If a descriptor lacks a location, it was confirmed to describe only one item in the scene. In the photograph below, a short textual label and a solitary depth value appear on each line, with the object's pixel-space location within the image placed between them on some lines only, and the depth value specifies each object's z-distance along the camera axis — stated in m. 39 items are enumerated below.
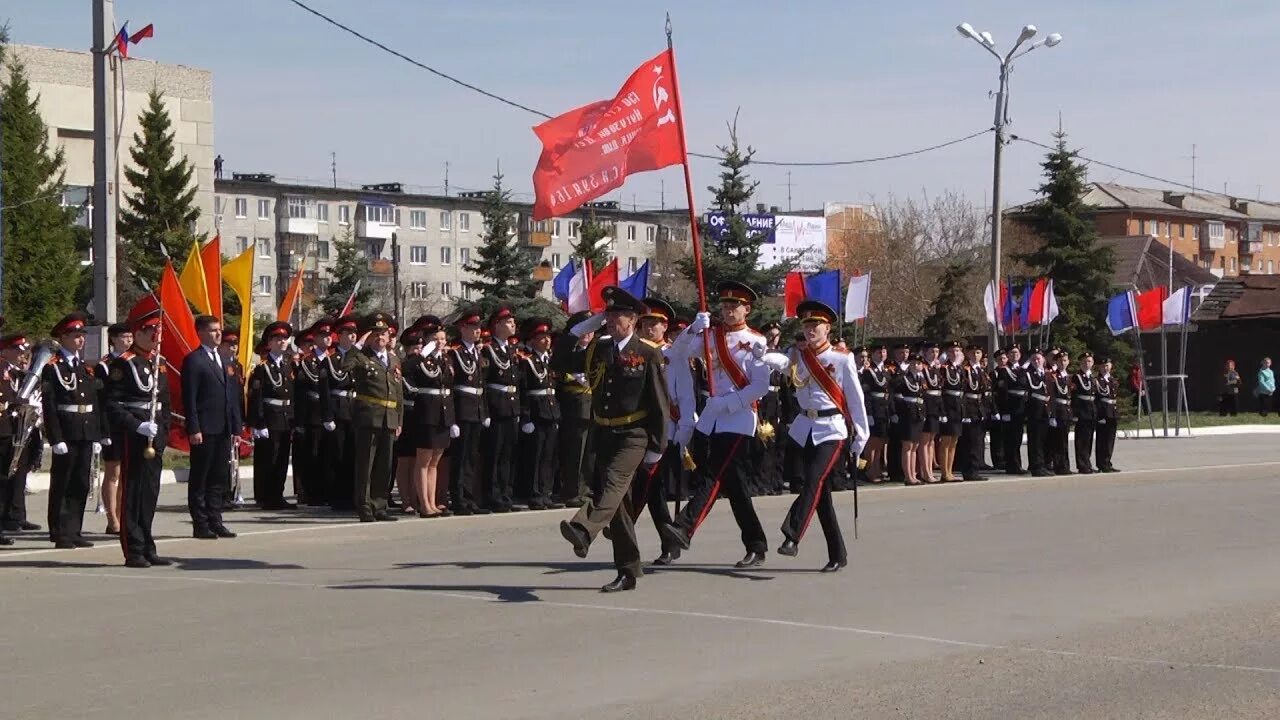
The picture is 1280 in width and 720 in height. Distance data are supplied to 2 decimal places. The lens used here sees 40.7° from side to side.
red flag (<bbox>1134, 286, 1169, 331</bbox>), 34.03
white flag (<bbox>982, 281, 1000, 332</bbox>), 31.30
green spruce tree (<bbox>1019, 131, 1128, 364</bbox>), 51.41
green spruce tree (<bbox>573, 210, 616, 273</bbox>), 50.59
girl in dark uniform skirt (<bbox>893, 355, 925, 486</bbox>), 21.75
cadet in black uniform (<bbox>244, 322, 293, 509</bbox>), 17.92
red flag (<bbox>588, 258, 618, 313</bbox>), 22.92
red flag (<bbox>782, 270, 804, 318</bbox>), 27.86
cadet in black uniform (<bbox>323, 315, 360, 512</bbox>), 17.59
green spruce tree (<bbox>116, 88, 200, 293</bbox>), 59.31
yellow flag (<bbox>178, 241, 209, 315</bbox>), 19.05
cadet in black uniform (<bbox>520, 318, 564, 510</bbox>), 17.59
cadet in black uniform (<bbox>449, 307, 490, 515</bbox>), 16.75
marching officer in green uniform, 10.77
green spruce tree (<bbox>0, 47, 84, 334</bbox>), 49.31
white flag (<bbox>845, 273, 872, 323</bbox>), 29.28
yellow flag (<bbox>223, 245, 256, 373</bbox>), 19.25
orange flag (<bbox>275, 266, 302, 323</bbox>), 21.81
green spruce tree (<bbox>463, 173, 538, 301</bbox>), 49.62
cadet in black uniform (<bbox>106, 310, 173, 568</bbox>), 12.51
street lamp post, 34.06
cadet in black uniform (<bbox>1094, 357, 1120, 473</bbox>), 23.98
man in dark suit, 13.97
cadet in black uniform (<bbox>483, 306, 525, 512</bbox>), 17.09
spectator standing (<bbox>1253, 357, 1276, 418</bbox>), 44.22
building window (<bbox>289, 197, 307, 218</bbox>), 104.31
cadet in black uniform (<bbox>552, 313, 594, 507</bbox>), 16.22
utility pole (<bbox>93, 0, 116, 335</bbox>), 19.20
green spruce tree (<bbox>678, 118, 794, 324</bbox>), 36.06
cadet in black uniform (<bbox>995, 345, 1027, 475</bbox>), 23.67
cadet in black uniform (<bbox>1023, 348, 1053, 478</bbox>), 23.31
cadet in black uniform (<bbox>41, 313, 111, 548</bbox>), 13.62
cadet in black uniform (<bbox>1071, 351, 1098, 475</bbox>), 23.72
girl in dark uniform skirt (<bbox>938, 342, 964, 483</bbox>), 22.33
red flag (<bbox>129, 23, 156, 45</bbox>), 23.77
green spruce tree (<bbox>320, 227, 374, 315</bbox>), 53.62
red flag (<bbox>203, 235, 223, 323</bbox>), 19.18
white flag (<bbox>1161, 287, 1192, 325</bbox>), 33.50
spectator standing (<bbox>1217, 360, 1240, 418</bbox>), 45.66
